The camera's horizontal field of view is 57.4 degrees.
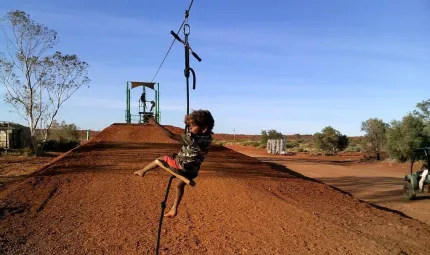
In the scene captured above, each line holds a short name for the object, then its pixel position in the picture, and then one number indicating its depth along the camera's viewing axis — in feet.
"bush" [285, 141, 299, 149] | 217.56
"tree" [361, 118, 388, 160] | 144.66
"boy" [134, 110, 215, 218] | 13.80
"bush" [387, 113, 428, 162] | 94.27
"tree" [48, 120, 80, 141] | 159.35
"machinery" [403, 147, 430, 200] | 55.31
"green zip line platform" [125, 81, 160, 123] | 79.36
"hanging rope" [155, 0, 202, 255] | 16.37
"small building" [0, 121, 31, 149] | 113.13
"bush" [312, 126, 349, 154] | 172.86
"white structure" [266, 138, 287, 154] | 161.79
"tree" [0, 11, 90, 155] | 91.97
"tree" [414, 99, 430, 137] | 101.55
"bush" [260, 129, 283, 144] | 215.31
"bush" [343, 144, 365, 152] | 184.38
